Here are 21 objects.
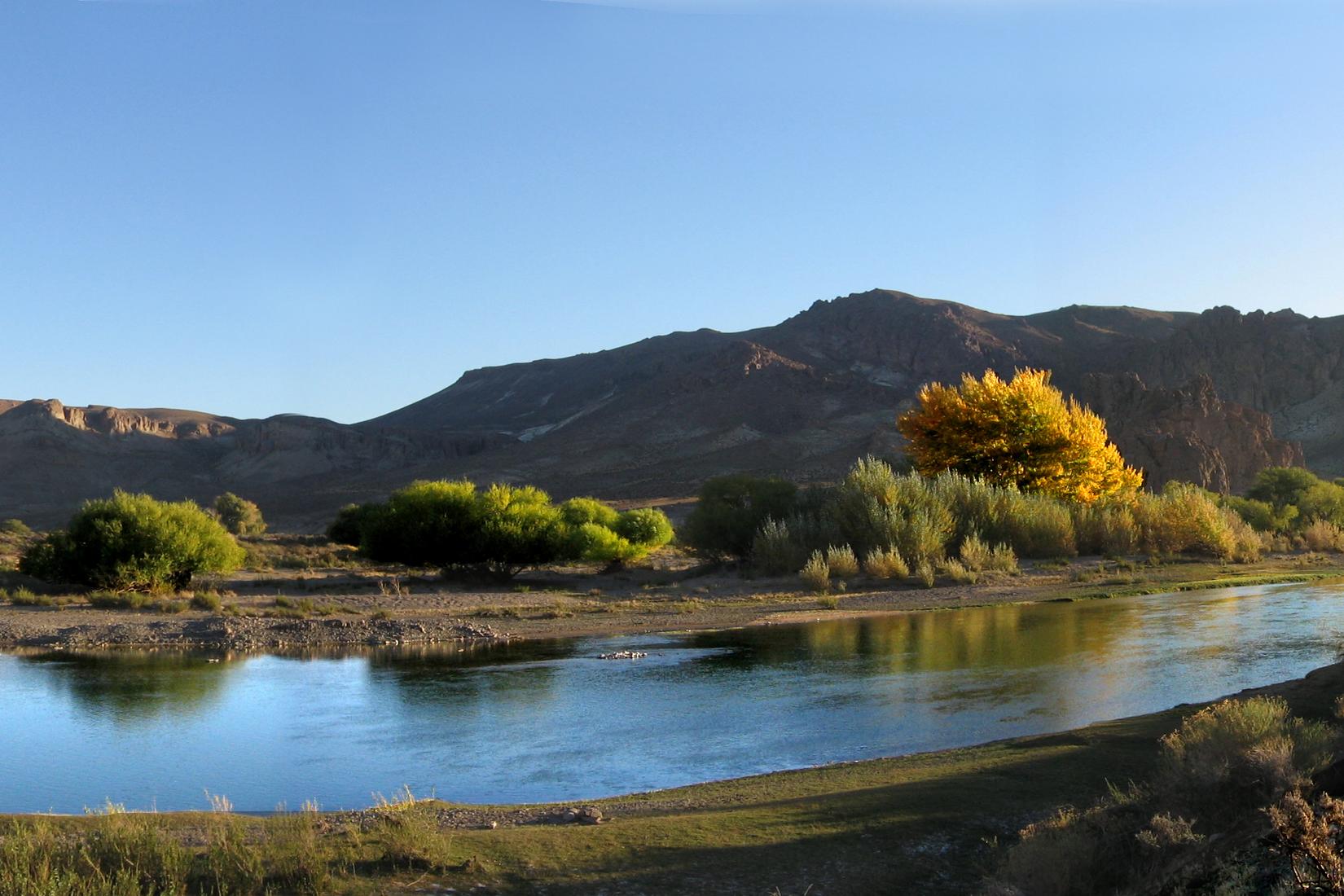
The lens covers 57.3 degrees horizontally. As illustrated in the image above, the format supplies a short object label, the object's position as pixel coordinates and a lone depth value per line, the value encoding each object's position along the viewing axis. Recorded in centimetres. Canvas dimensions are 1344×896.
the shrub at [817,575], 3334
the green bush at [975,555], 3547
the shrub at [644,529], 4400
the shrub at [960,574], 3412
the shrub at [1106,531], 4047
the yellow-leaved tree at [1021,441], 4312
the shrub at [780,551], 3672
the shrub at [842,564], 3484
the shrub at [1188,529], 4081
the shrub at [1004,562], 3612
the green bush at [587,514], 4253
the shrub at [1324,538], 4569
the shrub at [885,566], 3475
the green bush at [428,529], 3816
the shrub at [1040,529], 3903
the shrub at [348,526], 5228
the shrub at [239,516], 6681
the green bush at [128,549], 3161
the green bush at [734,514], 3975
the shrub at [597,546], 3934
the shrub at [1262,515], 4909
